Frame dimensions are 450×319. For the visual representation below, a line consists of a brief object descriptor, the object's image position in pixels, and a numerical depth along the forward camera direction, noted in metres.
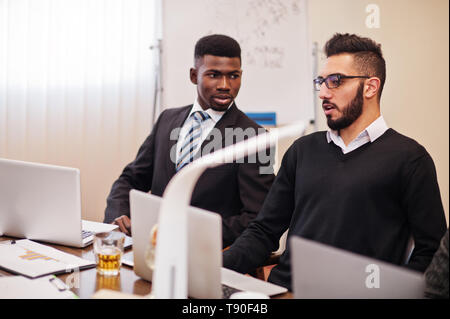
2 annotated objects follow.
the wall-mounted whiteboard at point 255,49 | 3.20
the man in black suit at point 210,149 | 2.09
